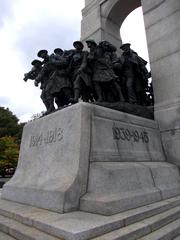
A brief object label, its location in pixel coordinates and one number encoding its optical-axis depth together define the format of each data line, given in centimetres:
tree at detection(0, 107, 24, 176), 2507
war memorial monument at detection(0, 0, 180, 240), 322
